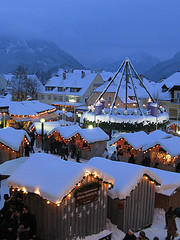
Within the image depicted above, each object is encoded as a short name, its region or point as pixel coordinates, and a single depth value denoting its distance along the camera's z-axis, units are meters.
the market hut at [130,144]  20.03
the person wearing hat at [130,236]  8.46
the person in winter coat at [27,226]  8.59
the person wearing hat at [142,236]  8.14
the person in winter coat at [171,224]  10.21
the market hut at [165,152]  17.92
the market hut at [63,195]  8.87
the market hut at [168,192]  12.20
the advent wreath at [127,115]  27.81
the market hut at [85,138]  21.80
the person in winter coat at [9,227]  8.51
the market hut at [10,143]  16.85
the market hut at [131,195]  10.41
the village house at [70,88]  56.03
